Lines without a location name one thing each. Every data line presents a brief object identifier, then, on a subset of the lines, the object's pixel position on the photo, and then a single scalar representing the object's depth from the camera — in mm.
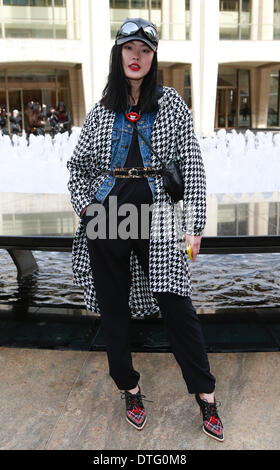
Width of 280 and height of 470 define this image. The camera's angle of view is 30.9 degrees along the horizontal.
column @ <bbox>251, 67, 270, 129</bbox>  33188
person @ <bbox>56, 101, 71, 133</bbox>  24734
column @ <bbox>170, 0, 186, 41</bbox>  27547
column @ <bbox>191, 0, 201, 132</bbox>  26812
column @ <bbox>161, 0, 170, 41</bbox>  27891
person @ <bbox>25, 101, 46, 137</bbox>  24656
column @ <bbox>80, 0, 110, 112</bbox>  25344
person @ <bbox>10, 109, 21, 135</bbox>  24150
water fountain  7820
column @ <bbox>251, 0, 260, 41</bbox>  29562
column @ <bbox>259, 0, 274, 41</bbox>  29141
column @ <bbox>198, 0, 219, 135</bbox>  26875
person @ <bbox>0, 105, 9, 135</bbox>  23506
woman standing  2354
